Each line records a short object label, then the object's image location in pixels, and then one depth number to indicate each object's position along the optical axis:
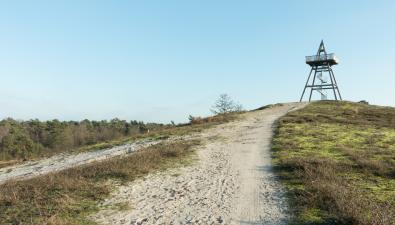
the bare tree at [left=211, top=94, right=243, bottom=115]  65.59
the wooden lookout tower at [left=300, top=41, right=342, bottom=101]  58.00
